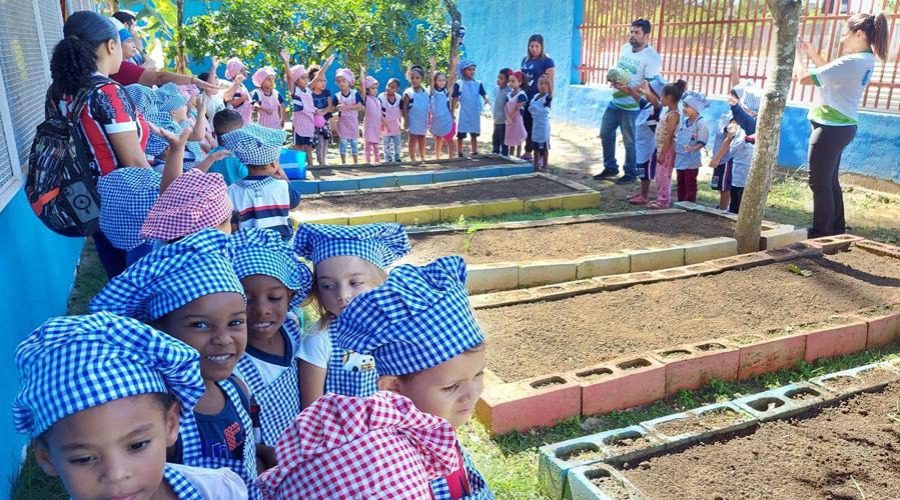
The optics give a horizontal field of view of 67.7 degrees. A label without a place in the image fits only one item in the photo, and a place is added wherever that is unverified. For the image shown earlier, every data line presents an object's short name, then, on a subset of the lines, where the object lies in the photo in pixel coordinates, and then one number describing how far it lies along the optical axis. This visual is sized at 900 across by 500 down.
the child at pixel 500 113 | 10.72
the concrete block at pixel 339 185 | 8.26
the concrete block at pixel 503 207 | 7.36
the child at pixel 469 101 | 10.97
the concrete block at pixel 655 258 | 5.56
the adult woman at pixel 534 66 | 10.38
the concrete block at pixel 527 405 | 3.26
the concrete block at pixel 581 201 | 7.77
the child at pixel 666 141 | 7.30
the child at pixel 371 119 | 10.45
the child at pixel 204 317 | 1.75
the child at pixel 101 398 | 1.27
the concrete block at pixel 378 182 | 8.60
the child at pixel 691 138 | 7.17
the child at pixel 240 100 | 9.11
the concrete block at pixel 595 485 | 2.56
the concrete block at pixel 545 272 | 5.26
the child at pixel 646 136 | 7.92
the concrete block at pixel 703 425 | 2.95
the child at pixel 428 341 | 1.54
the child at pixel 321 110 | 10.12
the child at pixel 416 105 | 10.86
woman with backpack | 3.21
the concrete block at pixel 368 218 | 6.67
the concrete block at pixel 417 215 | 6.94
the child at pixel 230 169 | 4.39
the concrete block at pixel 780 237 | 5.95
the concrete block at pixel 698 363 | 3.65
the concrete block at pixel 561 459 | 2.74
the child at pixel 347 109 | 10.34
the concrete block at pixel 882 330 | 4.18
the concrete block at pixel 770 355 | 3.84
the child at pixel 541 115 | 9.90
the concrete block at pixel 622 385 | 3.43
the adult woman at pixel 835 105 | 5.64
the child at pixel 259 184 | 3.75
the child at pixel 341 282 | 2.50
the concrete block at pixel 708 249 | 5.68
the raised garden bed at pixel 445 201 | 6.94
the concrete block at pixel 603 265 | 5.39
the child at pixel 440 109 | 10.91
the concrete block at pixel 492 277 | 5.15
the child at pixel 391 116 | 10.73
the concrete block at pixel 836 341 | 4.01
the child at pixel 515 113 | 10.35
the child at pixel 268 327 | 2.21
